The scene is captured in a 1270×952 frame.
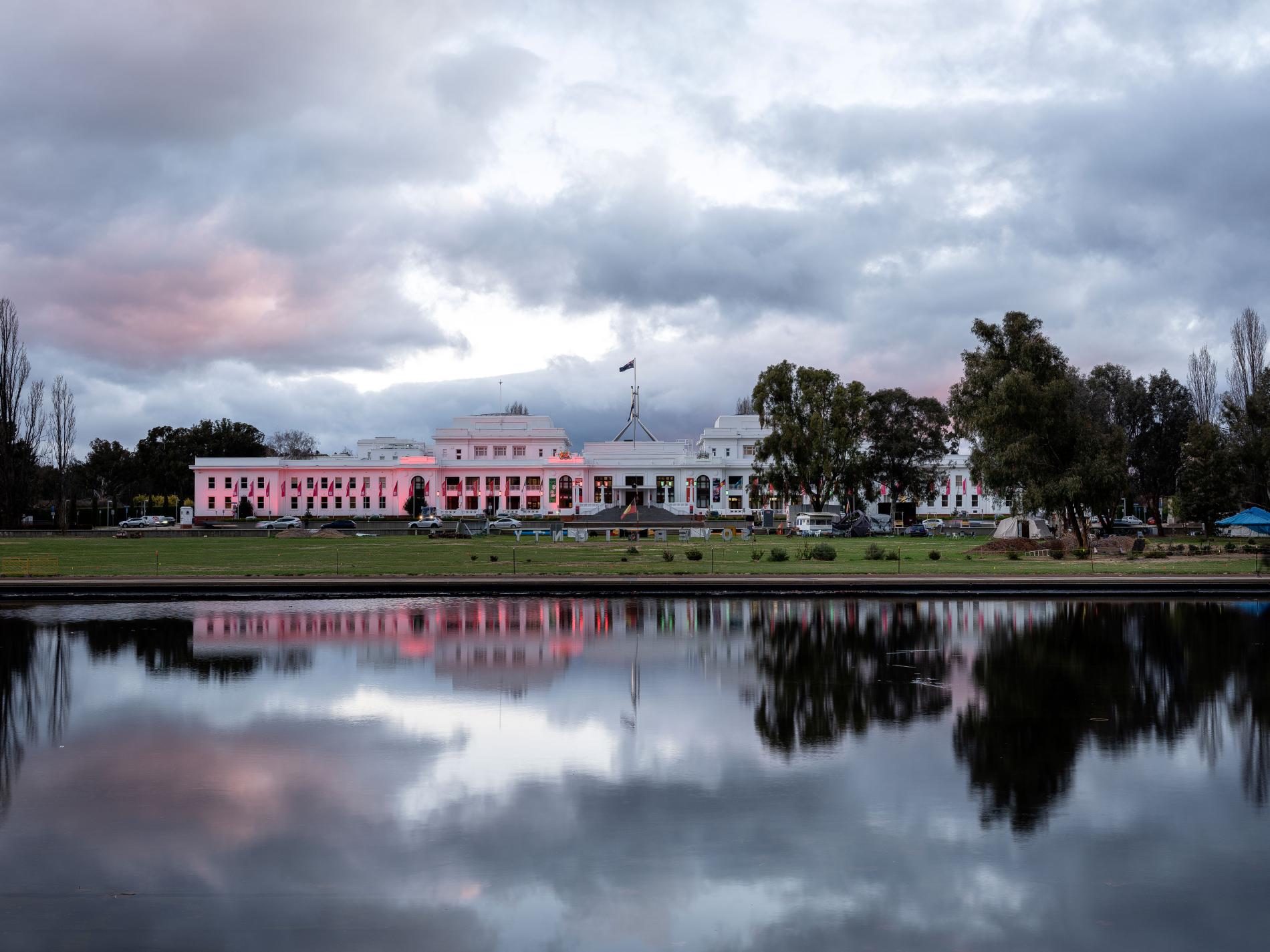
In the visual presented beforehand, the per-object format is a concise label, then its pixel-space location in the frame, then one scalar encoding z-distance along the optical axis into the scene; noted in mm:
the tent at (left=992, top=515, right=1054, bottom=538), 61594
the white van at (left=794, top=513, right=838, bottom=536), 75125
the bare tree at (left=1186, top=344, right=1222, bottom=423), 79188
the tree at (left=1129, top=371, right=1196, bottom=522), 82625
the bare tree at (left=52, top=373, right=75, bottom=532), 88125
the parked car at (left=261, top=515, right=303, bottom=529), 83238
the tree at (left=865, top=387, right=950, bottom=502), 94000
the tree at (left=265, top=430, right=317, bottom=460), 159825
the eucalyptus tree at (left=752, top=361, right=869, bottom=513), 82250
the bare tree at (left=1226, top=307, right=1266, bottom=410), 70375
